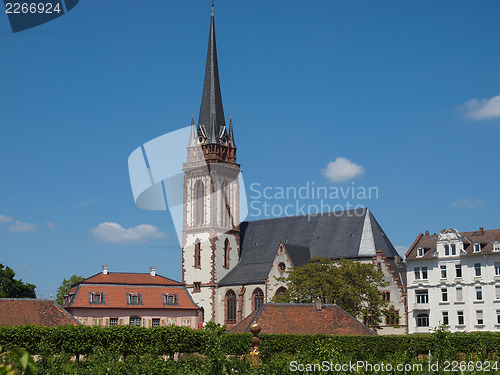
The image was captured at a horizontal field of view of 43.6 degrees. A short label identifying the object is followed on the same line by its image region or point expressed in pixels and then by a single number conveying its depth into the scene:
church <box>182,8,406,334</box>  81.19
